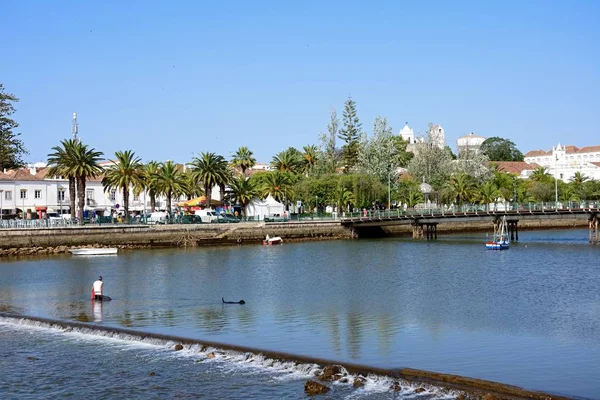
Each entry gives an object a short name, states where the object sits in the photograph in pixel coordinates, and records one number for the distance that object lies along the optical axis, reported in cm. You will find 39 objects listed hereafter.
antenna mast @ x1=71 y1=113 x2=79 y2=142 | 9439
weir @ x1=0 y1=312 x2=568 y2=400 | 2275
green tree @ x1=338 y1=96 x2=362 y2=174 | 13950
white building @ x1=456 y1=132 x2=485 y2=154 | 14282
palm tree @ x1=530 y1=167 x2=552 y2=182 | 16550
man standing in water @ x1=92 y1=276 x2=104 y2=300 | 4457
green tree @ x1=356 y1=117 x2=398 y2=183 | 12481
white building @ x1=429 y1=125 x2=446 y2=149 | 13612
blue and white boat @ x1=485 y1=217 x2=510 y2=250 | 8238
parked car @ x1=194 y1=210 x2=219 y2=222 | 9965
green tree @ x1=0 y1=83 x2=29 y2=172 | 9831
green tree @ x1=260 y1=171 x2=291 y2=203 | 12219
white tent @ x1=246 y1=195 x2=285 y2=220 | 11356
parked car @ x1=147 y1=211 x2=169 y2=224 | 9562
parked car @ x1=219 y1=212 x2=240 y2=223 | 10034
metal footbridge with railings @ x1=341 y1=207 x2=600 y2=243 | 9044
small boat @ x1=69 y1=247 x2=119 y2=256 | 8062
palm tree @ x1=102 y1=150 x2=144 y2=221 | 9650
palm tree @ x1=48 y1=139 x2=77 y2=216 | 8850
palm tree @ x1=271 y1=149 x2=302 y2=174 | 13988
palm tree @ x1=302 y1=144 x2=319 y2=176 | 14661
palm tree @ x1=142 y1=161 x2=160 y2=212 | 10614
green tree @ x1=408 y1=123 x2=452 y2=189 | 13600
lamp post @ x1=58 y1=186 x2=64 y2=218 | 11738
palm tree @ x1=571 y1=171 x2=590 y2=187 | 16689
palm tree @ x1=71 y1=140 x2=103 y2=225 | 8831
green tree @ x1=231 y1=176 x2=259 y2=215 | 11212
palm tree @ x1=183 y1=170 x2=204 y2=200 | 11105
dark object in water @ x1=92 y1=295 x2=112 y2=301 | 4488
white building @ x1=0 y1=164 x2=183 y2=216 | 11056
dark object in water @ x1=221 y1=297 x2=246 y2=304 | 4267
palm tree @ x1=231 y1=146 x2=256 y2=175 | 14362
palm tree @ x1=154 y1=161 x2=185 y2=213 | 10731
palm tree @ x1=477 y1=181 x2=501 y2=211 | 13312
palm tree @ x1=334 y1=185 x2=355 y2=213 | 11731
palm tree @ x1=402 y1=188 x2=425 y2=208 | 12900
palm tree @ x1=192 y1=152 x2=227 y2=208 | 10544
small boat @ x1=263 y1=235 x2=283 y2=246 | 9600
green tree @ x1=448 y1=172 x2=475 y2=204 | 12850
